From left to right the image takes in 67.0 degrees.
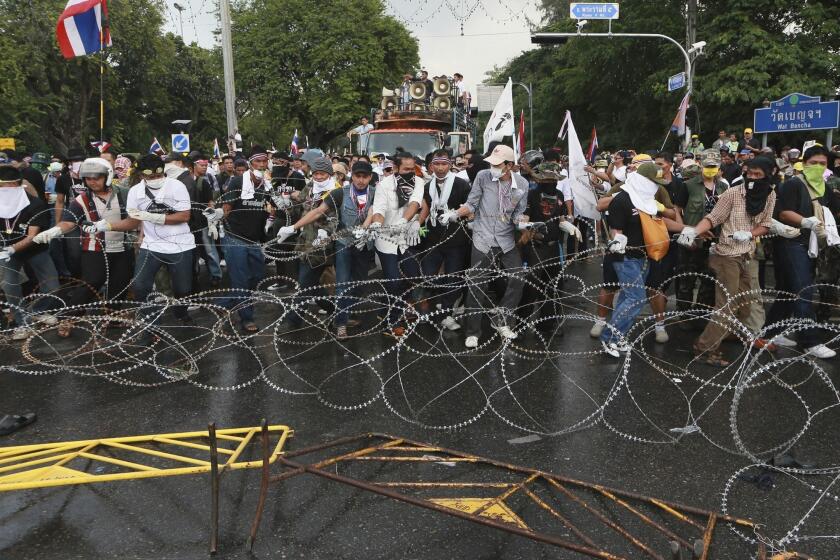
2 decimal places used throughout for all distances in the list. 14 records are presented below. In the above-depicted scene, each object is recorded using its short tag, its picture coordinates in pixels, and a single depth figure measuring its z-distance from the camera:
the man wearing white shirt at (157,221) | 6.11
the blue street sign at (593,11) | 17.81
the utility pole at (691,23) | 21.20
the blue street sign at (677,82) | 17.38
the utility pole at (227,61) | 18.00
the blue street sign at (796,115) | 13.54
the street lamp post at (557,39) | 17.02
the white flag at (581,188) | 7.41
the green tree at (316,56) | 37.12
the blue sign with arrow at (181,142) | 16.41
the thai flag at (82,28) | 10.92
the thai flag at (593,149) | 11.96
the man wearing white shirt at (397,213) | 6.76
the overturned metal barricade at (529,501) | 2.98
